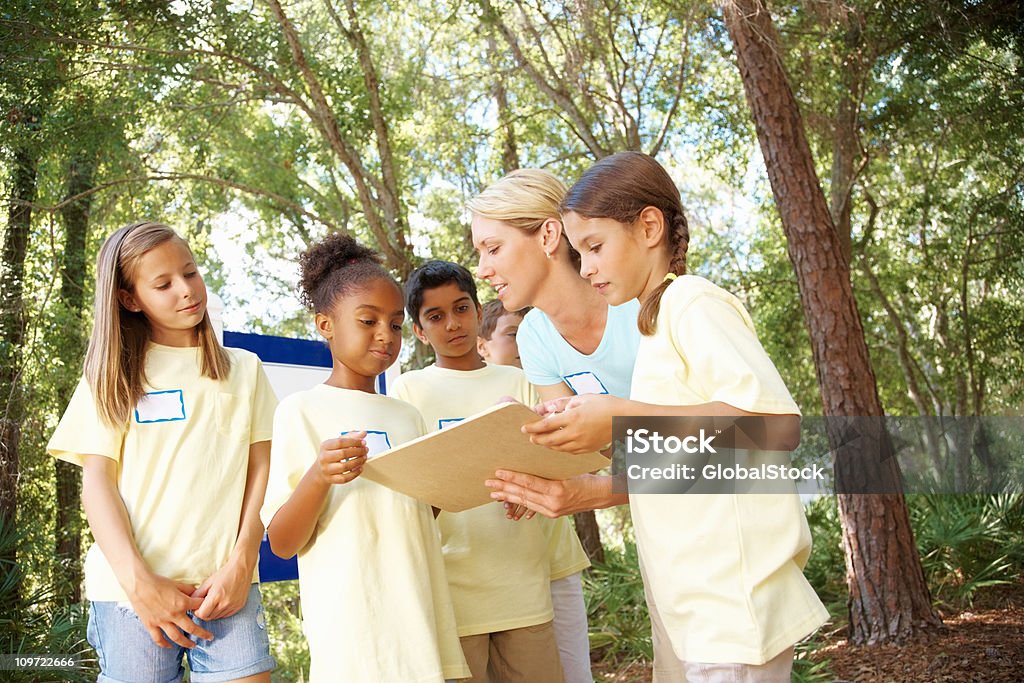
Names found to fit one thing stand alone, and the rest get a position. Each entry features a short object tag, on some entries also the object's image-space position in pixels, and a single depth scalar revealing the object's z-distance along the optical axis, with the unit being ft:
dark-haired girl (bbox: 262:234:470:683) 6.78
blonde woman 8.42
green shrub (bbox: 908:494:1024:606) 20.81
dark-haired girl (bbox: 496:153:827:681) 5.08
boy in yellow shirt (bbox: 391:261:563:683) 8.50
